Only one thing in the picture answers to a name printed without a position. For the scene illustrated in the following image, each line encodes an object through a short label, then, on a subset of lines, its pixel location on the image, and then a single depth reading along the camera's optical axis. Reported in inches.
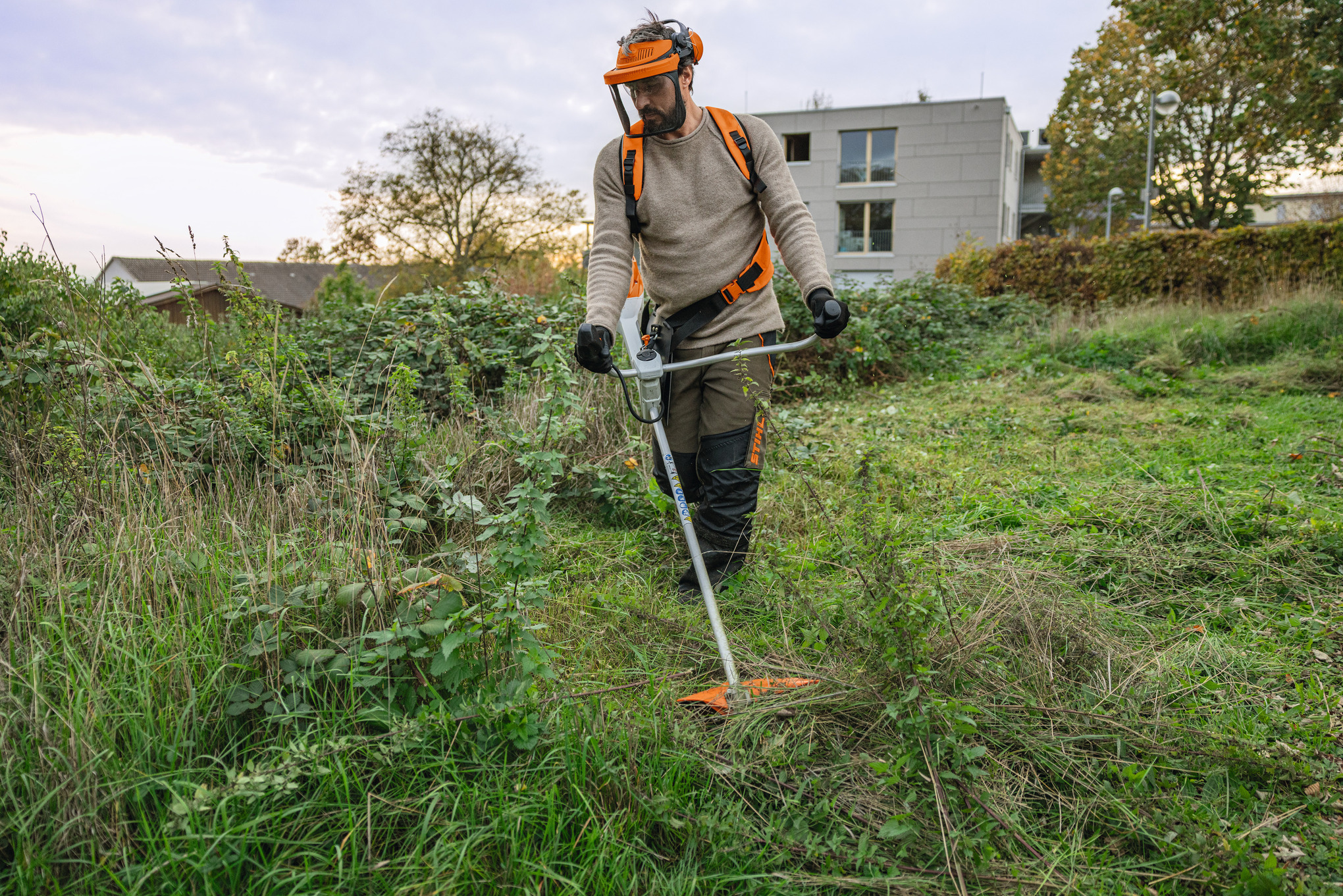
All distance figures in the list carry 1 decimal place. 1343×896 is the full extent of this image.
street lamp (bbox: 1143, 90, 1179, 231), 589.0
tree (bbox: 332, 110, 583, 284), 1021.2
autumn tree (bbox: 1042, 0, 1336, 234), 521.3
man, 108.1
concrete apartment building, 1194.6
